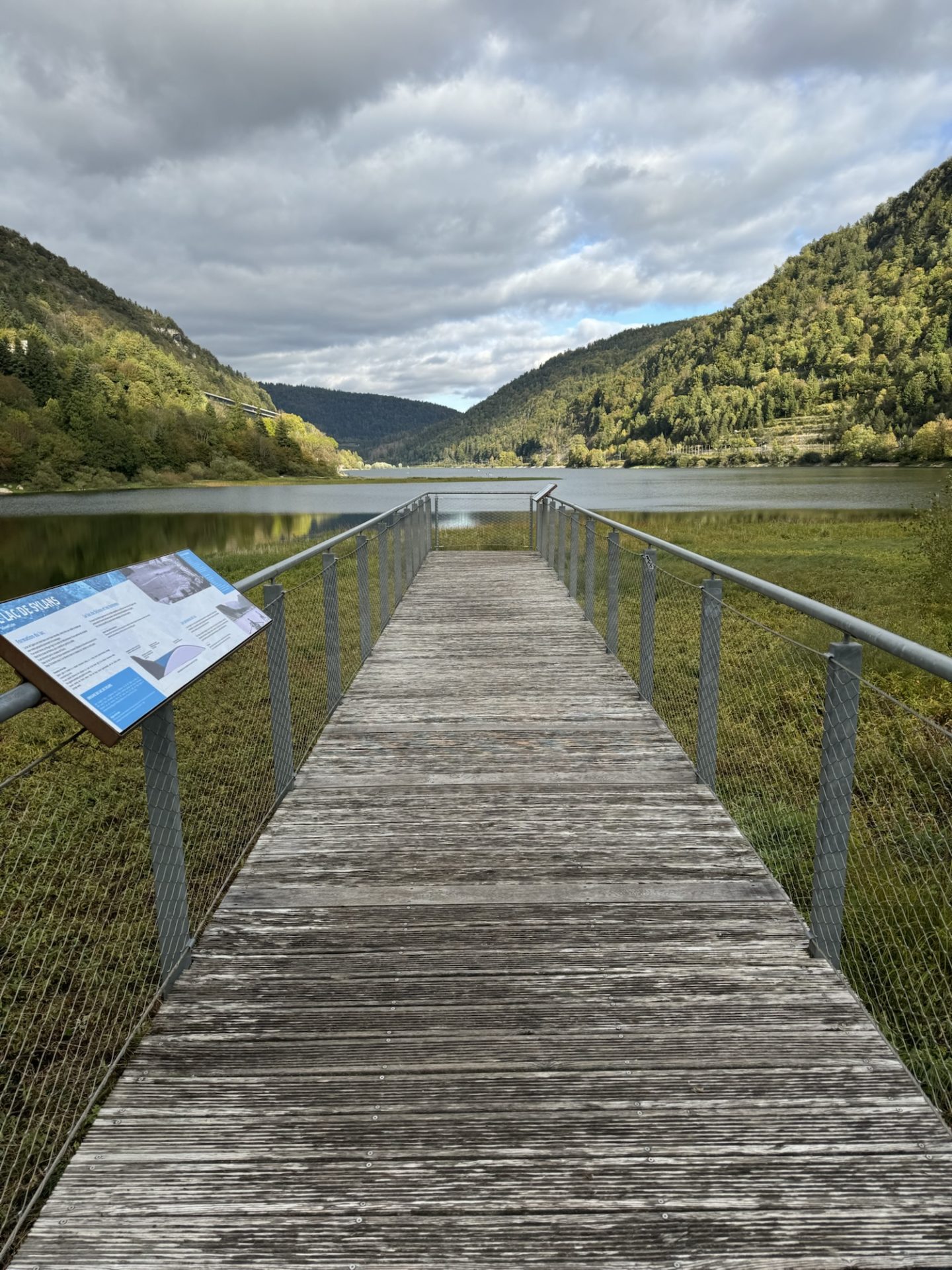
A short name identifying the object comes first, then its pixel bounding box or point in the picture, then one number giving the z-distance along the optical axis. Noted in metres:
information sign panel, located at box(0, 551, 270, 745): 1.52
